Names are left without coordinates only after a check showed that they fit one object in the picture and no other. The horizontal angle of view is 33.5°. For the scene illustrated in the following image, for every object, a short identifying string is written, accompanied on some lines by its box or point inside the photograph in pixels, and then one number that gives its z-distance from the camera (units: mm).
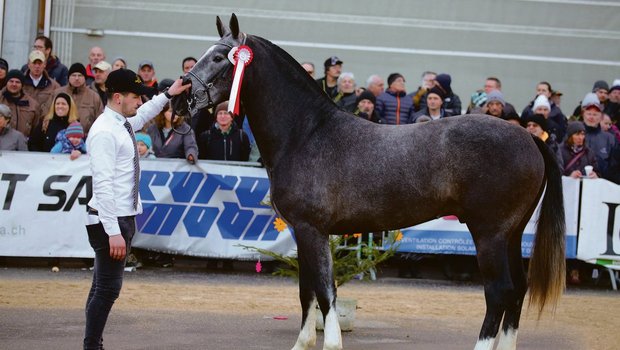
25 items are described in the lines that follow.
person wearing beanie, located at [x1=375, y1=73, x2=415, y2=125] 14711
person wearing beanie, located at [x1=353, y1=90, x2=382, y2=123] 14039
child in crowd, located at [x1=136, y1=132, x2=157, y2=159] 13109
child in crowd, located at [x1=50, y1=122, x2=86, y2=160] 13078
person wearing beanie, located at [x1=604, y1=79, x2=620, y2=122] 16609
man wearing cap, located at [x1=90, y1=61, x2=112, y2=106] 14609
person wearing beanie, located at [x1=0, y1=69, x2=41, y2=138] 13859
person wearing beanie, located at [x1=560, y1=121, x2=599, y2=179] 13969
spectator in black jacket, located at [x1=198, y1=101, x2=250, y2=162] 13523
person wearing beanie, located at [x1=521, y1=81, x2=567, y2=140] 15366
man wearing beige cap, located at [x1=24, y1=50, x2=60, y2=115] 14352
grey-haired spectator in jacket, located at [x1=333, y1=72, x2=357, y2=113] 14852
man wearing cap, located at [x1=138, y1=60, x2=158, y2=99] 15148
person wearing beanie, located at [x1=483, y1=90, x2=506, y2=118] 13812
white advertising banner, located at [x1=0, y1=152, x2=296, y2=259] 12711
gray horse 7477
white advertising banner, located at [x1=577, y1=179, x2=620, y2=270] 13344
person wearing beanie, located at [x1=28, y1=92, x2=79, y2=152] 13336
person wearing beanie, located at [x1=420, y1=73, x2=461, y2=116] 14695
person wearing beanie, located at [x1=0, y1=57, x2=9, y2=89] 14584
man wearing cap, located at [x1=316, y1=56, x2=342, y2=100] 15117
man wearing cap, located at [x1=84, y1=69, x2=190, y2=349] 6738
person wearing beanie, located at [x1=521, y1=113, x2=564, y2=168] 13688
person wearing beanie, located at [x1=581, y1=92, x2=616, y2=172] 14617
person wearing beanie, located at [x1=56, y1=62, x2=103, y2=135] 13875
